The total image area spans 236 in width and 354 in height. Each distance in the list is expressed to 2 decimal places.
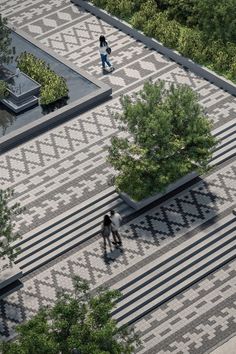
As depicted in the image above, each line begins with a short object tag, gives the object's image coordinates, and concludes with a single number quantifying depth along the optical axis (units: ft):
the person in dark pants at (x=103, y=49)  110.32
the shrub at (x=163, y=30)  113.80
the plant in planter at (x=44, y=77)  104.99
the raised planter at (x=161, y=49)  106.42
